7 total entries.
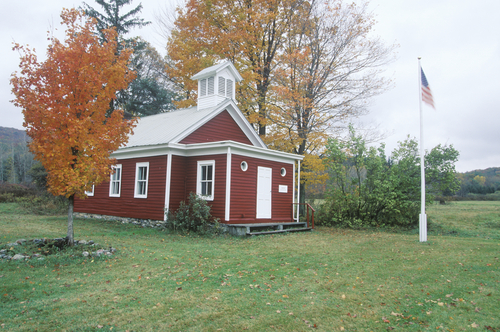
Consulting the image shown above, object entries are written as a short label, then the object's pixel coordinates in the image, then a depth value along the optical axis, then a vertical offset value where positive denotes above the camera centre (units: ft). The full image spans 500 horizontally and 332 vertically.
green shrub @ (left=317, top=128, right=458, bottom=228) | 53.83 +2.05
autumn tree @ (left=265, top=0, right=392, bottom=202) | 65.72 +21.34
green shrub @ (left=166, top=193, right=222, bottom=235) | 42.29 -3.56
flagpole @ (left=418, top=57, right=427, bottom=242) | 38.29 +1.17
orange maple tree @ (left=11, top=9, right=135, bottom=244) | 27.50 +6.44
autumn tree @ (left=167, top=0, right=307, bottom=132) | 67.62 +29.67
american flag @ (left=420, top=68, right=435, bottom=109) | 39.06 +11.55
